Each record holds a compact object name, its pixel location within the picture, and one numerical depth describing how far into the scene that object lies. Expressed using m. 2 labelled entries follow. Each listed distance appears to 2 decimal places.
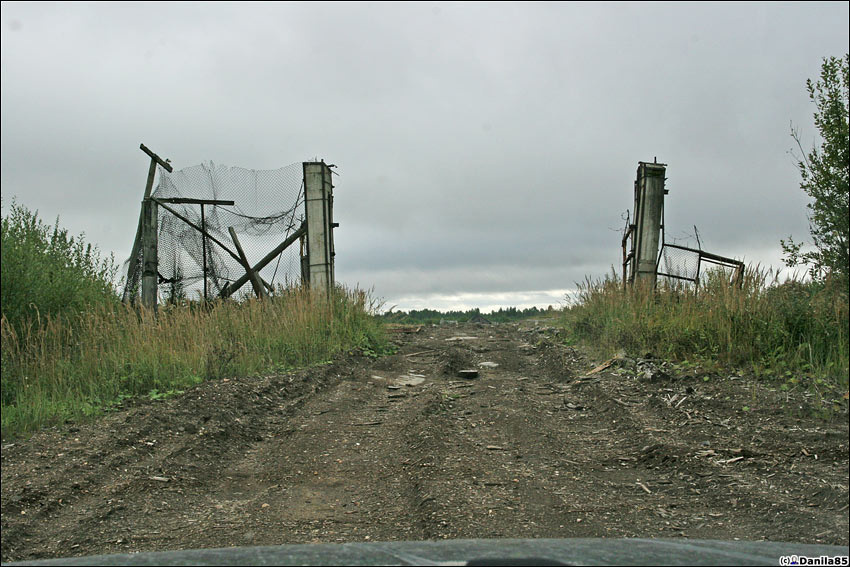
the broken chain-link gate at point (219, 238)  11.96
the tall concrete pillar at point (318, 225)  12.36
